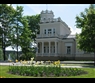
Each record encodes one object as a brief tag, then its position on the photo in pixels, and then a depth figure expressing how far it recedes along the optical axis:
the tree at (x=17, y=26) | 40.03
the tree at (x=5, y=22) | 39.41
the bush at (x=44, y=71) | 10.87
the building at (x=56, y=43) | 41.14
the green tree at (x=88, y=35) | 23.91
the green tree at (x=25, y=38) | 40.53
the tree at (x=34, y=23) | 53.69
